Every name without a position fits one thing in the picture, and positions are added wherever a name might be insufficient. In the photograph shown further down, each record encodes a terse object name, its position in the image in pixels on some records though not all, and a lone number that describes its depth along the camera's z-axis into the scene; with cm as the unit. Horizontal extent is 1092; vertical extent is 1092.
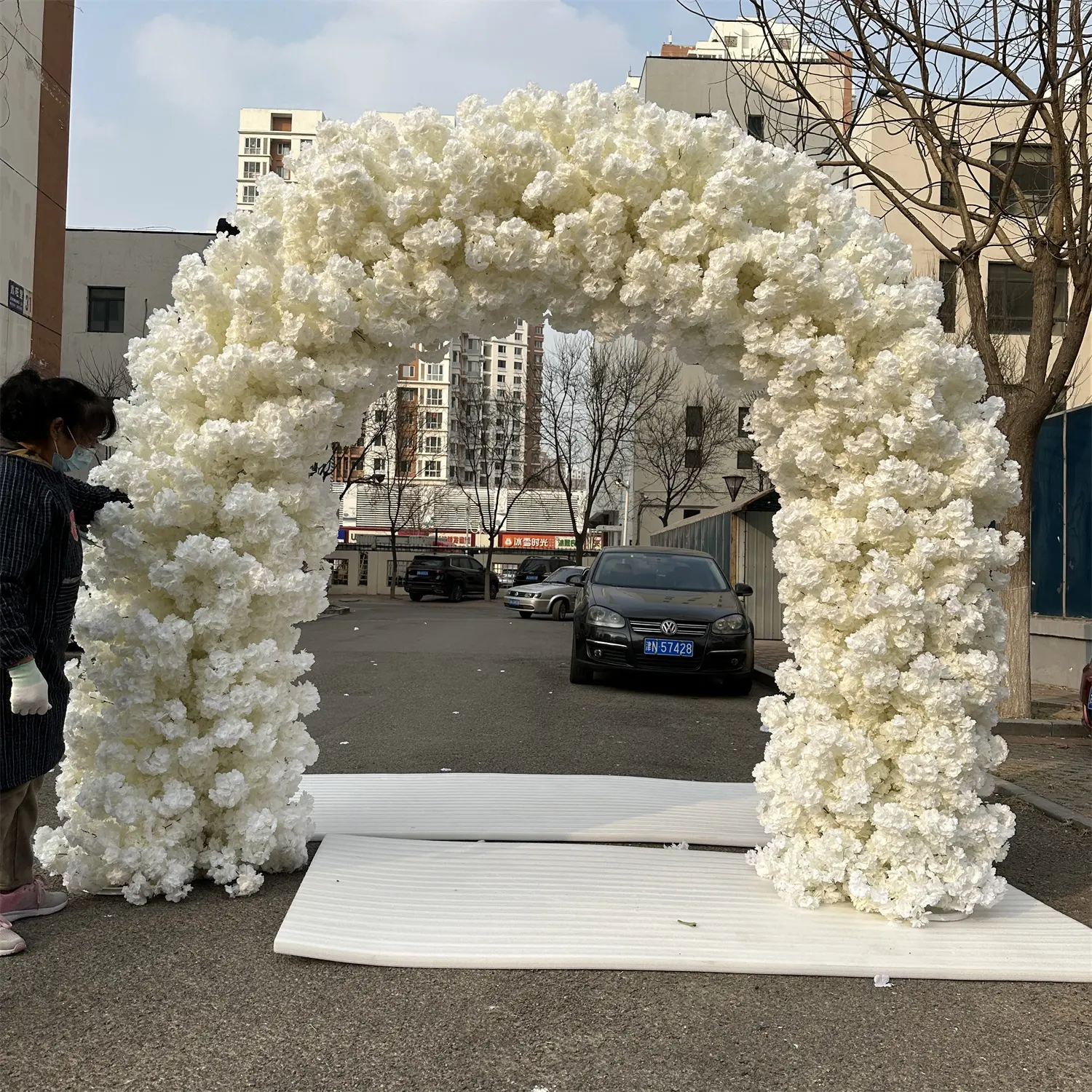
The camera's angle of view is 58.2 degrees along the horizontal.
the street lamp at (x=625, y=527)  4728
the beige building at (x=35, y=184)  1534
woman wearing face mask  337
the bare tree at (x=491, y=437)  4669
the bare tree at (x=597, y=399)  3897
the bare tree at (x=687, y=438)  3959
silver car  2958
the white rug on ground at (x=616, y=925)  339
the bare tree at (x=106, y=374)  2409
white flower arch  386
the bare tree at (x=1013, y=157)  870
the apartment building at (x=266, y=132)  10075
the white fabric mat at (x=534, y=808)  491
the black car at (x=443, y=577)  4041
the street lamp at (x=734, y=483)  2469
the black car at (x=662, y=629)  1067
